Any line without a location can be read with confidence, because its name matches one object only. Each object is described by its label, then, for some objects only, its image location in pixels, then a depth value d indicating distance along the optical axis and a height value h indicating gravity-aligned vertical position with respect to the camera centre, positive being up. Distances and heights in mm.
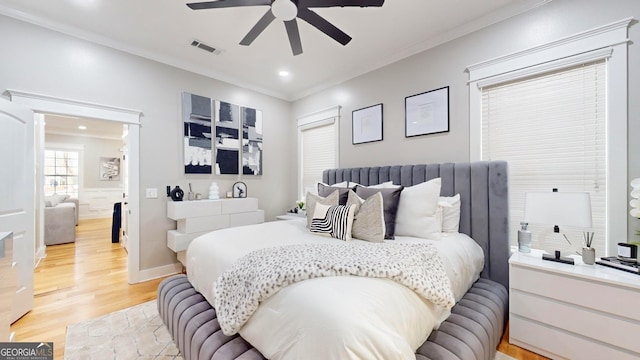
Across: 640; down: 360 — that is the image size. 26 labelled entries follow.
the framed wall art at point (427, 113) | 2793 +783
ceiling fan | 1939 +1389
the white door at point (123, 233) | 4430 -989
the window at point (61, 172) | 7098 +242
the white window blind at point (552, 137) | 1985 +374
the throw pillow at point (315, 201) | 2455 -210
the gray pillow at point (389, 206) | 2154 -234
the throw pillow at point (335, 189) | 2479 -122
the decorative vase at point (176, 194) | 3357 -187
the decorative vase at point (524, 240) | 2027 -491
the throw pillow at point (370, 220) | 2020 -336
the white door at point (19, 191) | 2131 -95
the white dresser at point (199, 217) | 3213 -517
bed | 1032 -649
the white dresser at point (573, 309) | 1445 -827
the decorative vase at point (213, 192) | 3693 -177
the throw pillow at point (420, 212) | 2148 -288
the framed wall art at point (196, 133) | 3537 +685
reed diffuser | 1687 -511
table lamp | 1697 -215
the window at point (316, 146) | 4094 +591
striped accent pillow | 2076 -359
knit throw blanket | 1179 -456
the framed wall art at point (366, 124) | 3418 +783
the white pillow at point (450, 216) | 2395 -350
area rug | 1752 -1221
